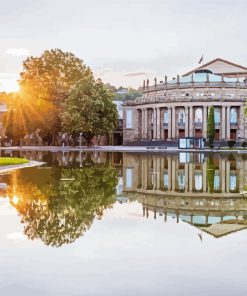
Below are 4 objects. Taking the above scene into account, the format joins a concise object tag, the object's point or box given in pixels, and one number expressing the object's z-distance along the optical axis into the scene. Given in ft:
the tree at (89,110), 287.48
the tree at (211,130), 302.35
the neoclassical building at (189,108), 353.10
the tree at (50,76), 333.21
